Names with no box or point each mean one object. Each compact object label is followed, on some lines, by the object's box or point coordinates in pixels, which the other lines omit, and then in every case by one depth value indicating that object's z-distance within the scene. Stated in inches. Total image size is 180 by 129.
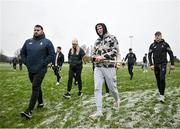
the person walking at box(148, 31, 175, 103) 158.5
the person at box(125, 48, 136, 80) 326.1
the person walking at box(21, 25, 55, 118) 130.8
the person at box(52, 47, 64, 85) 261.0
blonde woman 184.8
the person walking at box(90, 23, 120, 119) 126.6
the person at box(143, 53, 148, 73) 544.1
